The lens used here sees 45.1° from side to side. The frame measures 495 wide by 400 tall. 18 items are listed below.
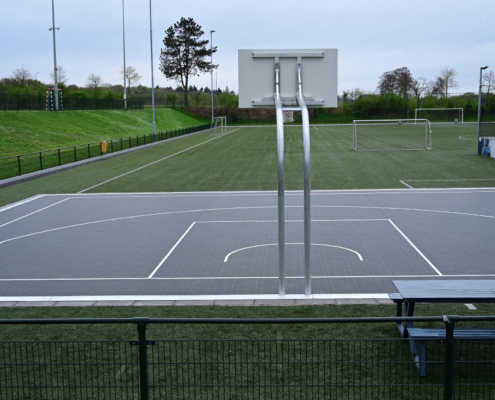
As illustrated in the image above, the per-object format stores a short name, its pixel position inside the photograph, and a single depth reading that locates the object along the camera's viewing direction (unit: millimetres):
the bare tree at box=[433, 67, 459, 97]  114250
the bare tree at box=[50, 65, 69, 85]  98450
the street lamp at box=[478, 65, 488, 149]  35438
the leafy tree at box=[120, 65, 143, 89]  117438
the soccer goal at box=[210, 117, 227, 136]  67838
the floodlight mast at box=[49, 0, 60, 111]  57719
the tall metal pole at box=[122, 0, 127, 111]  77762
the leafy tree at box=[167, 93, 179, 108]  107000
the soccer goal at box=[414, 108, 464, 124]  90125
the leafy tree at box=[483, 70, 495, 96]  90950
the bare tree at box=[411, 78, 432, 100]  118650
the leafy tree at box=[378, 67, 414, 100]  122438
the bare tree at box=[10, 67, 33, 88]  86531
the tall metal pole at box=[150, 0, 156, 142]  54544
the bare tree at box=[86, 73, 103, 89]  118500
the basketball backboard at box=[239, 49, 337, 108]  11078
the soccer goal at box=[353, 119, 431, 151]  42406
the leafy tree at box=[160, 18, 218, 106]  106375
